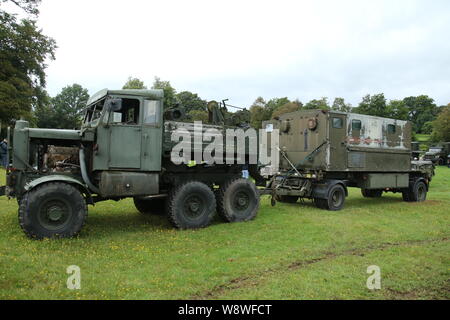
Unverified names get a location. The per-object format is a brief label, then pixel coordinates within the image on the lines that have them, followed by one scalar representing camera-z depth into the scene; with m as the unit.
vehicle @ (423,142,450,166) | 41.19
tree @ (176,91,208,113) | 50.55
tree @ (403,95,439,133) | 89.81
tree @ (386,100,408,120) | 52.59
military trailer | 11.64
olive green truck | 6.88
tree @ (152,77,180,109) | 45.89
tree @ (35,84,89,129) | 60.23
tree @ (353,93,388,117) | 51.34
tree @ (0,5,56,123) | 24.86
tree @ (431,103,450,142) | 55.91
